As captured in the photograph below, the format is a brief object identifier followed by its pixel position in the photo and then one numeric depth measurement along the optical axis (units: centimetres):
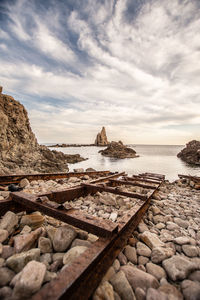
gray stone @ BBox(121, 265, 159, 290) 107
